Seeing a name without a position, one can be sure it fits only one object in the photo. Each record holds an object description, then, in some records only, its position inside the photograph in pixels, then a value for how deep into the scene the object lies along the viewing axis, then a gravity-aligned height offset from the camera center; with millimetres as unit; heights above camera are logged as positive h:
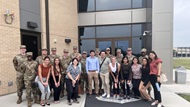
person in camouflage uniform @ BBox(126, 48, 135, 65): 4776 -166
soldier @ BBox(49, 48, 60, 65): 4591 -206
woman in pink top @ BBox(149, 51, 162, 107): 3860 -785
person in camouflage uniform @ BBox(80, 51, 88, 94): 4997 -1008
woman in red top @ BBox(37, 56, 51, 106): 3831 -847
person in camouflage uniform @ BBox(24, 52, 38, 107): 3867 -741
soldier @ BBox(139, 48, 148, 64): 4633 -106
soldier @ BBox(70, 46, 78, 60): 4982 -164
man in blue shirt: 4625 -632
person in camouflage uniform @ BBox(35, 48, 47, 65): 4230 -272
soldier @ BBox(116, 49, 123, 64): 4927 -289
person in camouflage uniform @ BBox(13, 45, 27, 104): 4049 -545
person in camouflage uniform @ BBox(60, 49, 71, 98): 4552 -502
